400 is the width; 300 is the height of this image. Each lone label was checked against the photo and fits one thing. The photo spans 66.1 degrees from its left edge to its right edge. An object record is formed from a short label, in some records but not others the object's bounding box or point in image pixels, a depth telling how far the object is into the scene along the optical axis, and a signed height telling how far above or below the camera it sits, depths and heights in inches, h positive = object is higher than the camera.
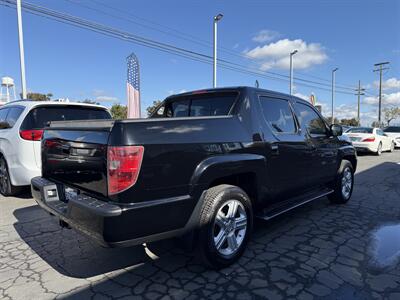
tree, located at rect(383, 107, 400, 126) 2431.1 +77.7
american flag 473.1 +59.6
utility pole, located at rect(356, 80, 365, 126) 2014.6 +185.5
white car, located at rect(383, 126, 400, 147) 793.2 -22.6
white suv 203.5 -4.6
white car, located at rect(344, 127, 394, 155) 578.2 -28.6
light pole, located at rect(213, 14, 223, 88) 693.3 +181.1
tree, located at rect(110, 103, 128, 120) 1295.5 +77.9
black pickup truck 97.0 -16.8
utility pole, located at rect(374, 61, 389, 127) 1646.4 +250.9
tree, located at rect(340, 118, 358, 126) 2861.7 +31.0
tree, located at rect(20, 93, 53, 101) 1364.4 +155.4
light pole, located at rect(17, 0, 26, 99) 528.4 +139.3
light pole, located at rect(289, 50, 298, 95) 1040.0 +153.7
